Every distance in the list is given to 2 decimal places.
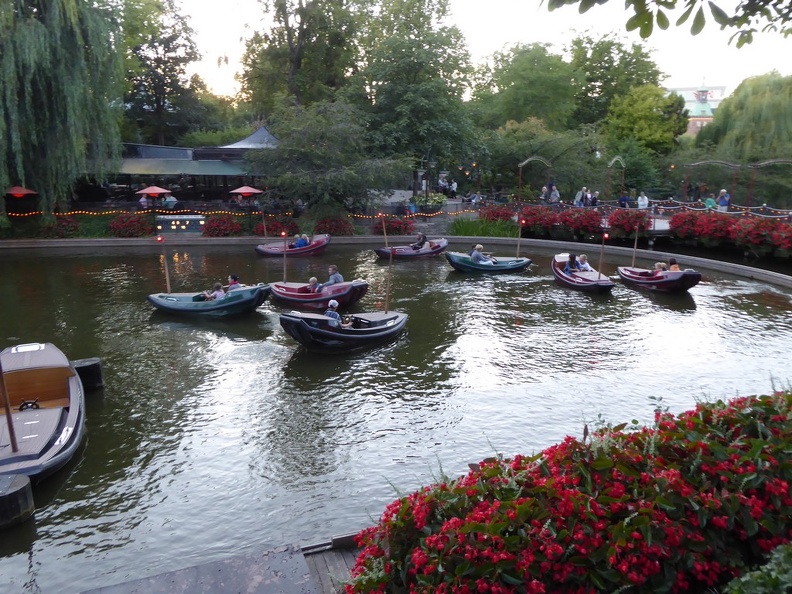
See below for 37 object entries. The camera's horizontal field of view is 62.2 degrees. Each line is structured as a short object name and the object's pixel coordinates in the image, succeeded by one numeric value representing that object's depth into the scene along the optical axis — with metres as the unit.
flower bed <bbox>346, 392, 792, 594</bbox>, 4.75
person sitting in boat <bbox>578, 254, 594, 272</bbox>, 24.30
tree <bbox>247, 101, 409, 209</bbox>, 32.72
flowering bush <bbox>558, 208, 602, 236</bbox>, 32.06
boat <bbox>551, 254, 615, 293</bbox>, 22.41
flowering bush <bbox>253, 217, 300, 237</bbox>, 34.06
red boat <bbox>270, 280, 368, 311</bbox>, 19.70
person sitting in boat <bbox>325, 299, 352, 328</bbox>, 16.11
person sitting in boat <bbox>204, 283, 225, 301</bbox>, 19.28
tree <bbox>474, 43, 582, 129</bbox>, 50.75
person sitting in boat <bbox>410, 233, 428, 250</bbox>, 29.59
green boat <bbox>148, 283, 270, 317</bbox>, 18.97
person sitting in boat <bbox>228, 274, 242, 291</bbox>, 20.36
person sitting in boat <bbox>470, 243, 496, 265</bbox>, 25.78
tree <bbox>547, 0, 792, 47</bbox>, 4.91
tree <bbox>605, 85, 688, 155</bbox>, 49.05
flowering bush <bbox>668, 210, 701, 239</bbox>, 29.38
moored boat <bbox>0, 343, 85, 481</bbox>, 9.77
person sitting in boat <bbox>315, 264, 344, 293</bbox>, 20.58
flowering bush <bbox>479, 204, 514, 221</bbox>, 35.09
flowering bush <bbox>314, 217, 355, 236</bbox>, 33.81
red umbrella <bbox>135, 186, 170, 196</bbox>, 33.31
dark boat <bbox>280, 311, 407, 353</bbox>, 15.65
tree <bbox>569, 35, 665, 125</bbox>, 57.19
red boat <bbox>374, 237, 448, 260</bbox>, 28.49
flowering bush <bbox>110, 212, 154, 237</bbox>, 32.81
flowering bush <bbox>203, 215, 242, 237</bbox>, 33.75
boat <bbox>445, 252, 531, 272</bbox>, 25.69
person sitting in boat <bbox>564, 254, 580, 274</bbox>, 24.10
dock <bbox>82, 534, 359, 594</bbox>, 6.54
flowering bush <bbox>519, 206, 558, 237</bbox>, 33.56
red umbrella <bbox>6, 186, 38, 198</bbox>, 28.92
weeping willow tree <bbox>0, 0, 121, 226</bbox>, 26.17
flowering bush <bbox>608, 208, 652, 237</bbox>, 30.42
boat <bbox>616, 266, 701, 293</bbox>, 21.67
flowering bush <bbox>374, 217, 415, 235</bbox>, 34.78
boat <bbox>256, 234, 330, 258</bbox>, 29.88
